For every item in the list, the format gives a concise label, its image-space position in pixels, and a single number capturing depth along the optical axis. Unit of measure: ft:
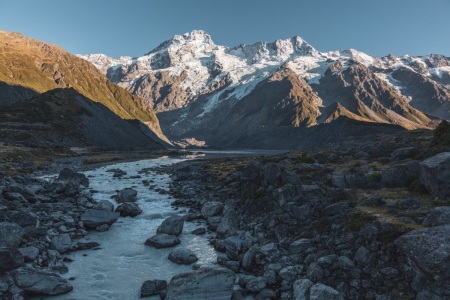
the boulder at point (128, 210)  97.04
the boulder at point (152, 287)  50.80
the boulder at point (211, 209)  95.25
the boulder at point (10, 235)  50.92
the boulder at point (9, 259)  47.65
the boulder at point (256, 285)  50.83
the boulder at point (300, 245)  57.31
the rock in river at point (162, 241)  72.18
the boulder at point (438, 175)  60.59
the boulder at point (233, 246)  64.54
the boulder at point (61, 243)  63.46
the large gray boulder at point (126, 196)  115.24
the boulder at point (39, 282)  47.21
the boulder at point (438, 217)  46.83
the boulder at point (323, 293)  41.37
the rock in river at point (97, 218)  81.35
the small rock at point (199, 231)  82.02
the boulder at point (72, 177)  136.98
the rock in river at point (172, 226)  79.97
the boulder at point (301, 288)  44.75
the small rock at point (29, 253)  54.15
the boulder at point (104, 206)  95.04
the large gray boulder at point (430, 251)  37.99
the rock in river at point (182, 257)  63.16
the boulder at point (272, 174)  89.66
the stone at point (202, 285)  47.14
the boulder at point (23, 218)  65.00
